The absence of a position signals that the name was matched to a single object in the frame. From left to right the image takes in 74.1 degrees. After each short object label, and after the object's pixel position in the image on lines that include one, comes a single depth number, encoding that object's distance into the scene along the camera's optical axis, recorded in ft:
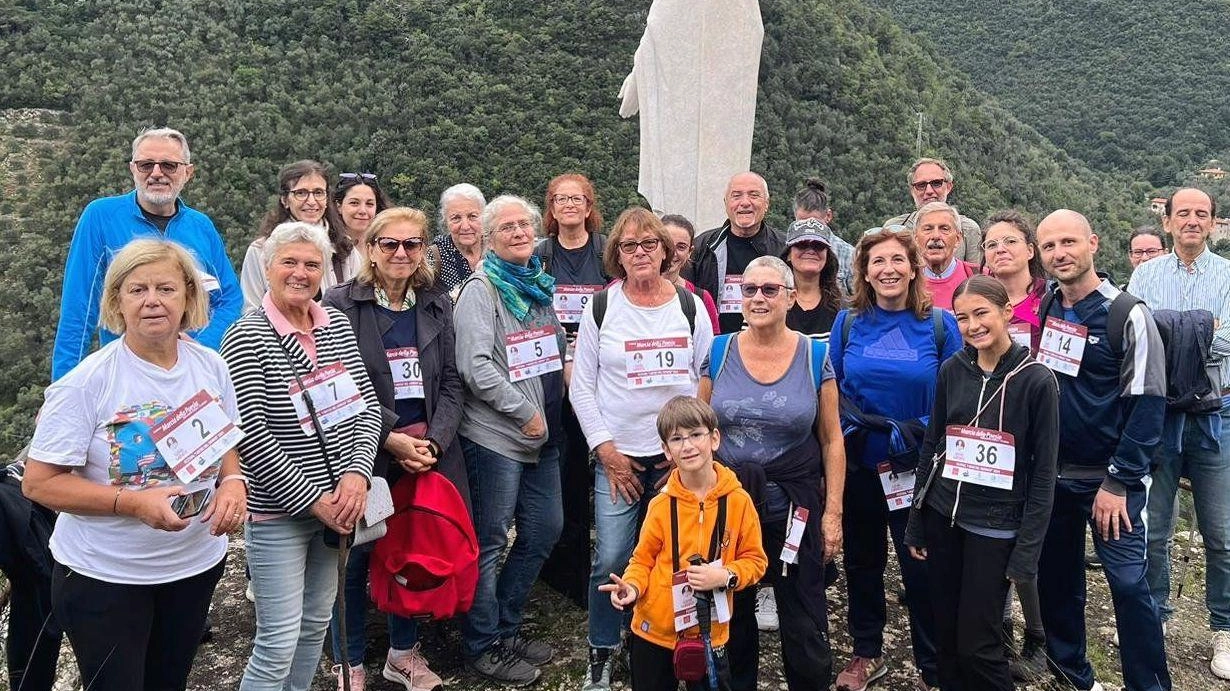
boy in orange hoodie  7.50
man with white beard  9.11
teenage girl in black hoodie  7.97
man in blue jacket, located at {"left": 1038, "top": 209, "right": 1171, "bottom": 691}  8.59
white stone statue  16.15
